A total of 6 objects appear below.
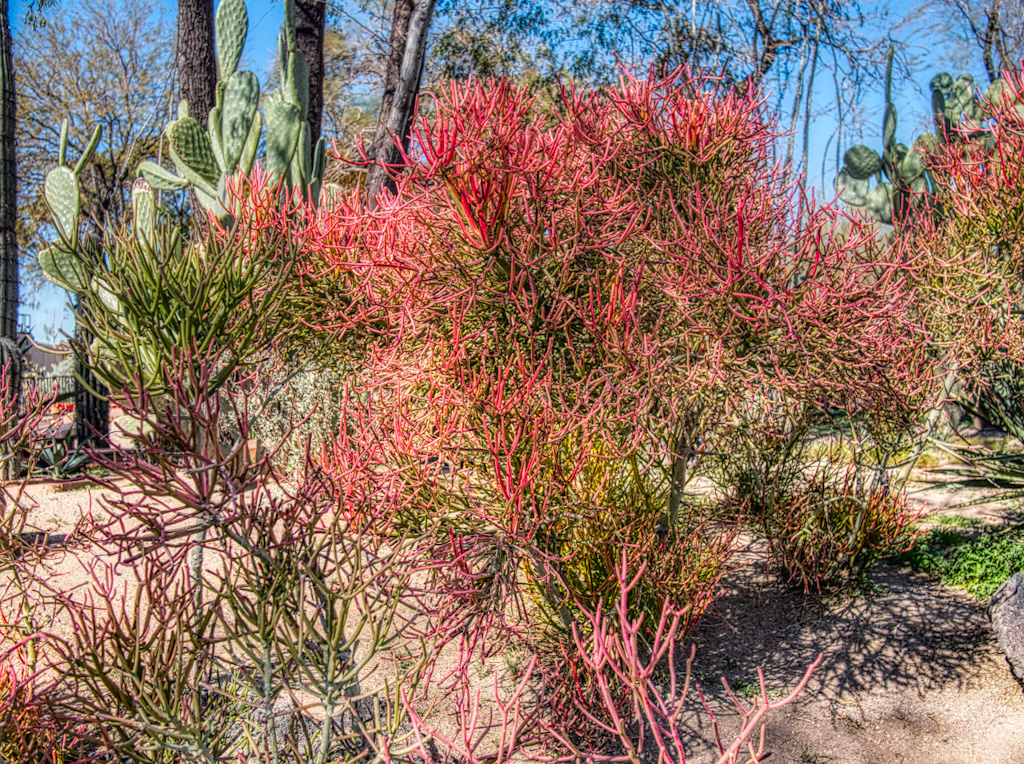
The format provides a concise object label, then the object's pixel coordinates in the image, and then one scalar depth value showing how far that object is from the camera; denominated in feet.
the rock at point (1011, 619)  14.85
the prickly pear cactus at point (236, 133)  18.35
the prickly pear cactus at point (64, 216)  13.82
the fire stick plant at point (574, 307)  10.82
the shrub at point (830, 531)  18.31
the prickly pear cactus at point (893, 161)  29.40
